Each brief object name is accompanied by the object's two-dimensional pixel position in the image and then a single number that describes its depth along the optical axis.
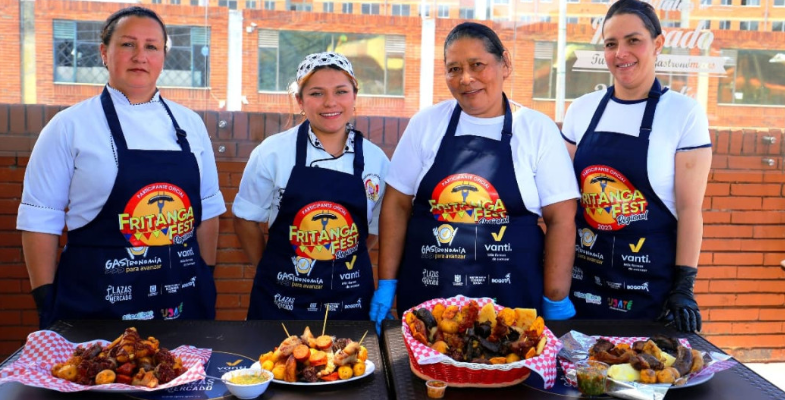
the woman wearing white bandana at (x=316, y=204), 2.78
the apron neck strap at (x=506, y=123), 2.73
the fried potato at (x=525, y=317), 2.09
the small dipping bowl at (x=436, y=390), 1.84
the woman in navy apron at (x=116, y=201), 2.60
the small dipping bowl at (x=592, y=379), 1.87
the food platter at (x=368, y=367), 1.96
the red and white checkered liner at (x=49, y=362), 1.82
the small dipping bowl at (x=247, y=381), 1.79
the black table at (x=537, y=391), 1.89
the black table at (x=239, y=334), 1.92
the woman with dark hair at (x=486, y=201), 2.65
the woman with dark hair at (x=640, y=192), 2.74
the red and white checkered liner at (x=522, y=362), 1.87
